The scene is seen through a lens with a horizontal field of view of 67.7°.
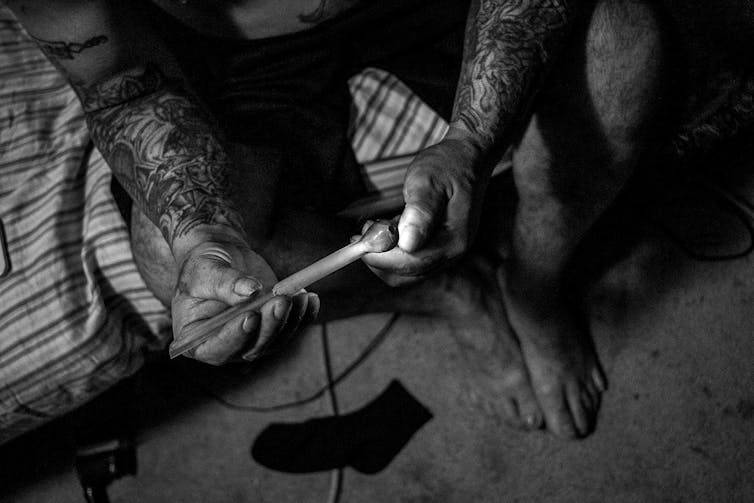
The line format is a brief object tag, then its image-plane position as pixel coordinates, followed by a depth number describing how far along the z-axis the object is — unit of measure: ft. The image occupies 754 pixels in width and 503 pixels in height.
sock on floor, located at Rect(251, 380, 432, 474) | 2.93
